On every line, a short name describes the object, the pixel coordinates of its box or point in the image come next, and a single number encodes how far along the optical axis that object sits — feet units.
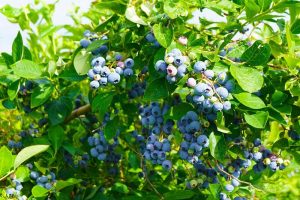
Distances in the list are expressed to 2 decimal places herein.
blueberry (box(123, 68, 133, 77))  4.62
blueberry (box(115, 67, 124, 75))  4.59
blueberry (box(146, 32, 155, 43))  4.63
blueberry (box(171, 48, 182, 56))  4.31
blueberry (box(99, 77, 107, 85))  4.53
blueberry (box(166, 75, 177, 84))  4.30
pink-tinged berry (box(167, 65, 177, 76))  4.26
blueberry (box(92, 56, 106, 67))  4.58
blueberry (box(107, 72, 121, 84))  4.54
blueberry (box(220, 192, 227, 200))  4.72
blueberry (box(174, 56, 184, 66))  4.27
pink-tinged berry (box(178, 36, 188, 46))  4.50
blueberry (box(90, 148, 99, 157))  5.38
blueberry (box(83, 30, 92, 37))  4.94
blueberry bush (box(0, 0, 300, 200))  4.44
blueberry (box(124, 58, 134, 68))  4.64
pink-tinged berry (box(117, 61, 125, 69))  4.64
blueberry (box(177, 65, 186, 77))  4.27
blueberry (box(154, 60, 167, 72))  4.32
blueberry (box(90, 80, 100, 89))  4.49
